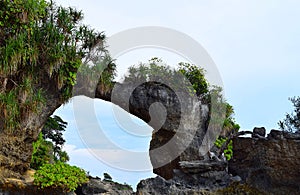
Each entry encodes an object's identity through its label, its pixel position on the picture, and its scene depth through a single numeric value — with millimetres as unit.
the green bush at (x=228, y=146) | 11394
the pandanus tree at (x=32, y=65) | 9305
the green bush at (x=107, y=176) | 18338
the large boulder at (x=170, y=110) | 12070
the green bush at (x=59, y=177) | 8945
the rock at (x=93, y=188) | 10110
